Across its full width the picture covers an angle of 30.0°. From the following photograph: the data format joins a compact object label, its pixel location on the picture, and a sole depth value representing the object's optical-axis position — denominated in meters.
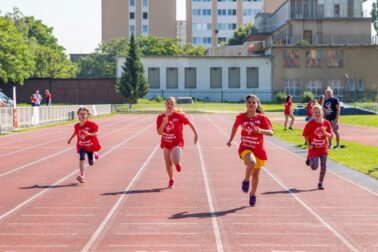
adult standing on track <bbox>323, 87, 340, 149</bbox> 21.31
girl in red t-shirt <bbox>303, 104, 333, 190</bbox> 13.19
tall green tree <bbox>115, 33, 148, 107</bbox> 82.62
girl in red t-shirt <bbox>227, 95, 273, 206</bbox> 10.92
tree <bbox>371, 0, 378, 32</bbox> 90.32
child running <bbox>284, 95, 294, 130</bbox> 33.31
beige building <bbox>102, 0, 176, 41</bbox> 144.50
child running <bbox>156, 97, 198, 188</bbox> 12.73
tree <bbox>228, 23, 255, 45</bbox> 127.88
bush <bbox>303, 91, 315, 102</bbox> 81.69
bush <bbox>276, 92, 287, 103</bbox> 86.94
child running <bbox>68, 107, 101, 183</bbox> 14.00
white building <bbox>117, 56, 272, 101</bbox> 92.81
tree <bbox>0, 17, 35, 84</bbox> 80.50
